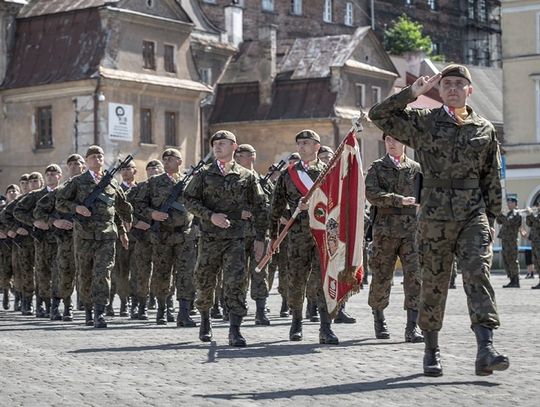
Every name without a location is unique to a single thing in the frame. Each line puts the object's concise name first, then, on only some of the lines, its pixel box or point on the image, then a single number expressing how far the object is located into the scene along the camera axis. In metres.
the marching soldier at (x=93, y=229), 18.61
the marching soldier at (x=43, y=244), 21.55
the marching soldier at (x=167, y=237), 19.38
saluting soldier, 11.09
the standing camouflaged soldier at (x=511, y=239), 33.22
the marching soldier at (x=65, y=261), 19.92
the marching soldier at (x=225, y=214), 14.94
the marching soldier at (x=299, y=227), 15.27
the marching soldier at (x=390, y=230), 15.24
